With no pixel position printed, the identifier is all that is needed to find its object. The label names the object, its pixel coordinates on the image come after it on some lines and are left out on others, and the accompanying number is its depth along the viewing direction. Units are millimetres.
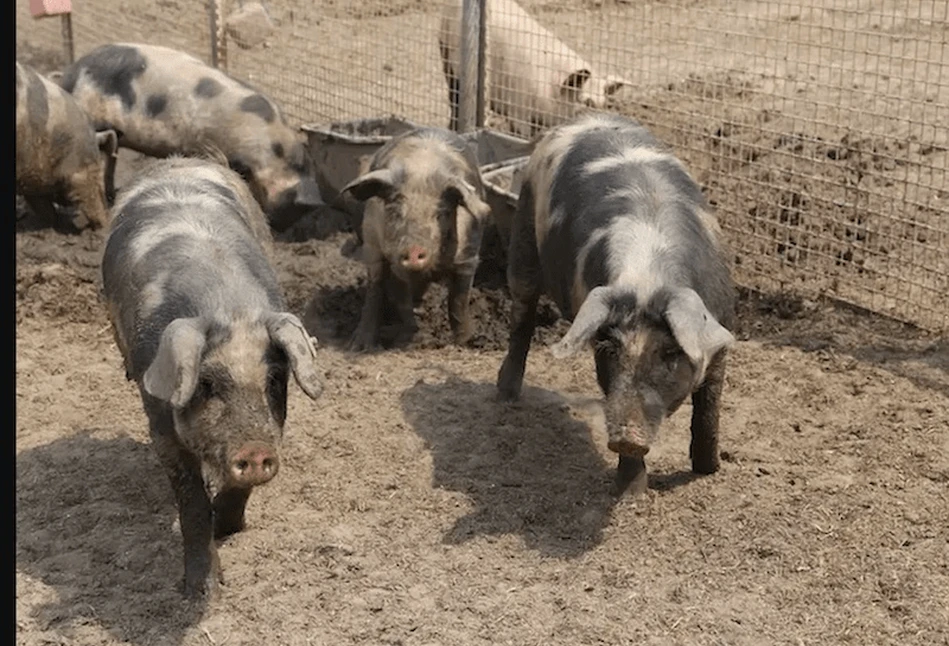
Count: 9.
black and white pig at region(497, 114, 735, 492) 4719
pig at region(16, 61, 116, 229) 8844
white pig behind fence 8781
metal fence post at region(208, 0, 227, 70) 11156
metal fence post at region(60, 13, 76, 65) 12867
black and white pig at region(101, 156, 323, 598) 4203
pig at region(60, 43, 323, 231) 9297
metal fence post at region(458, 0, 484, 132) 8812
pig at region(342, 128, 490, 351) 7141
